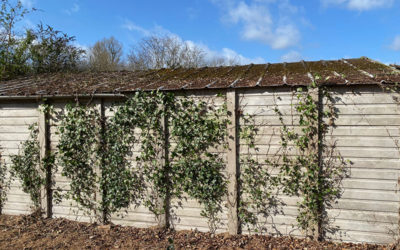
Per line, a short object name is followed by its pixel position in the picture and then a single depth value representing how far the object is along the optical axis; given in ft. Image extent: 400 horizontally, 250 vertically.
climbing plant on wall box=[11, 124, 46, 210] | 18.08
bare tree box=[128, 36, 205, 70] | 57.11
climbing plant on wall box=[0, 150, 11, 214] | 18.95
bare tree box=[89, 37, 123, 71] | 59.35
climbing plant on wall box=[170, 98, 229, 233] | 14.99
